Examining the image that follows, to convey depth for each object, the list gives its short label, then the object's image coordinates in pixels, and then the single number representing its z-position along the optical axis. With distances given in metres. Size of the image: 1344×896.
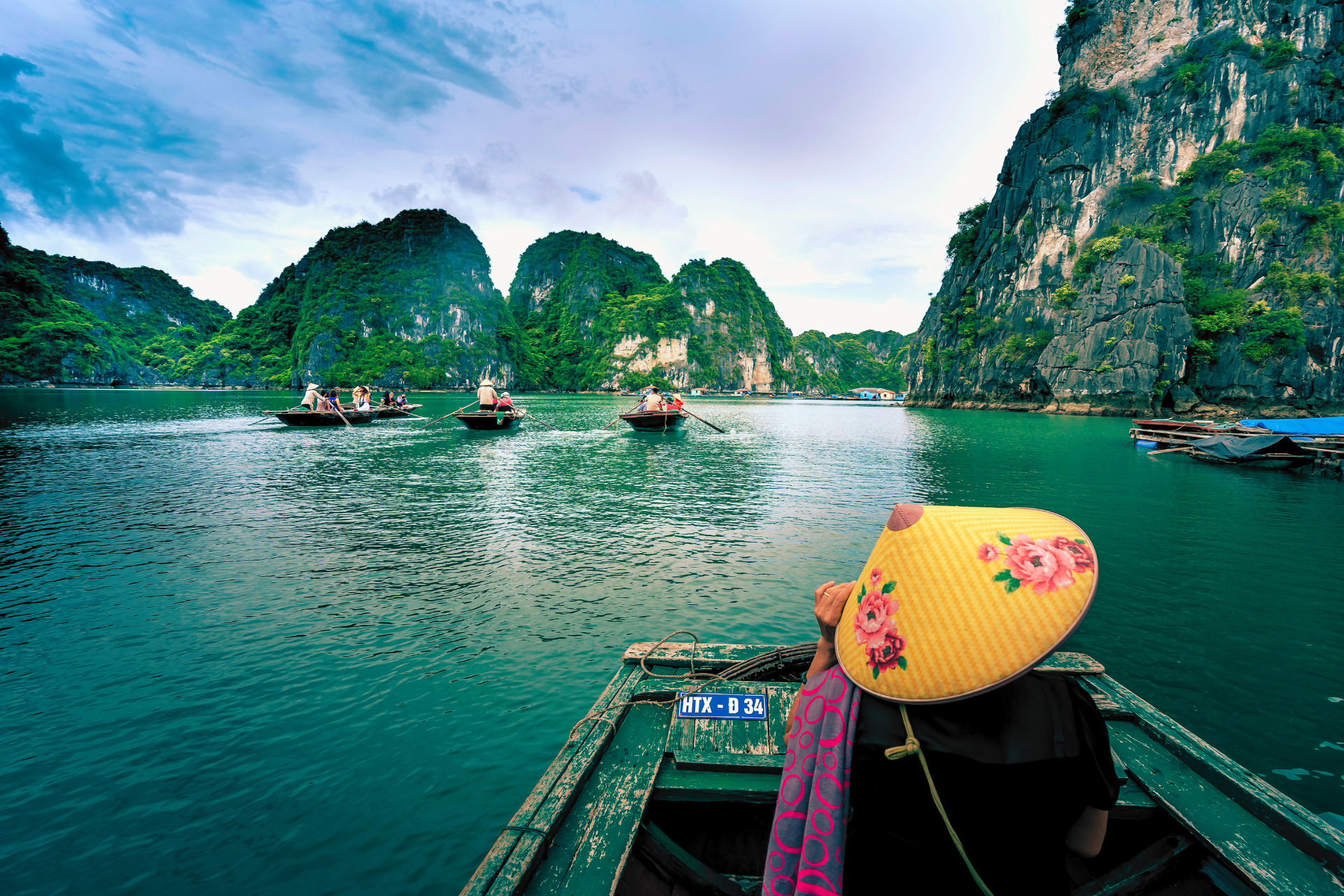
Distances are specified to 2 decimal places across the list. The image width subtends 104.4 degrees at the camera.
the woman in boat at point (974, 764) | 1.26
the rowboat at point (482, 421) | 28.28
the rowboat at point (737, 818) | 1.99
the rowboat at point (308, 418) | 27.03
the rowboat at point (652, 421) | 29.93
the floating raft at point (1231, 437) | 17.75
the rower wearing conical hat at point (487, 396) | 30.23
